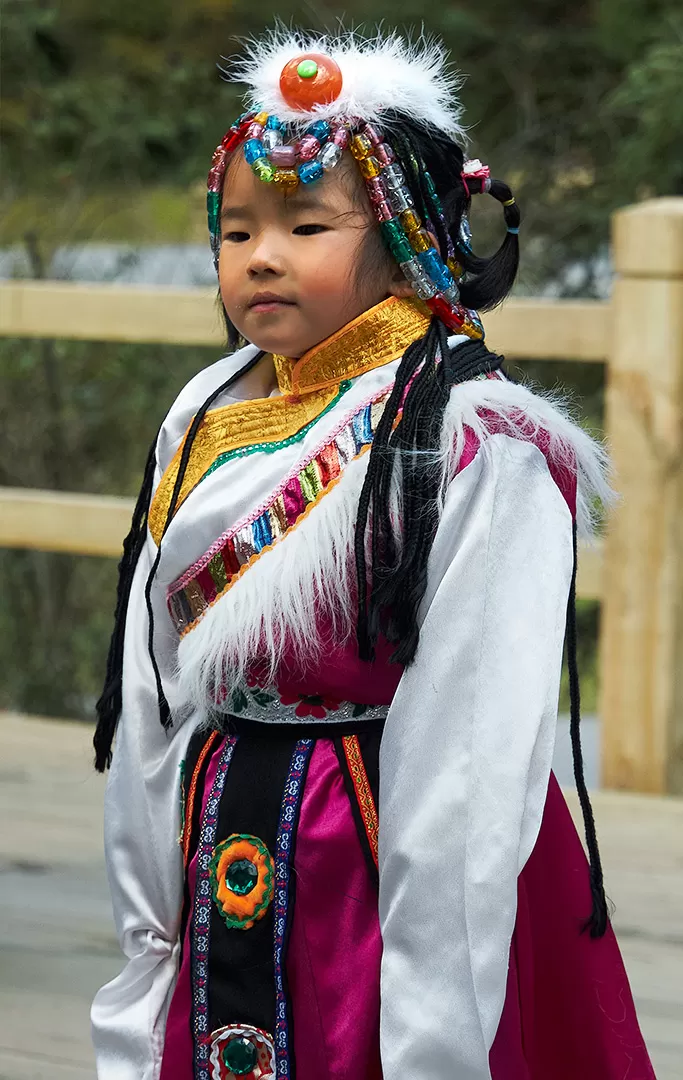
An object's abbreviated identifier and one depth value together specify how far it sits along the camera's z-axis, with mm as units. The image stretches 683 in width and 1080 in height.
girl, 4155
